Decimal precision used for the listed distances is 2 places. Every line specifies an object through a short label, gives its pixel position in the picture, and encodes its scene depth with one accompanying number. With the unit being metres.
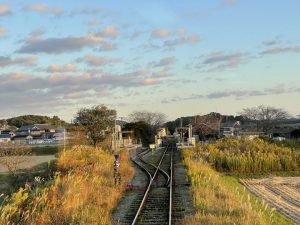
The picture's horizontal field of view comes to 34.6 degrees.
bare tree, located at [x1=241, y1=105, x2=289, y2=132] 130.88
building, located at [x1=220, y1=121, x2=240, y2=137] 123.18
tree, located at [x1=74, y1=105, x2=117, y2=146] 50.47
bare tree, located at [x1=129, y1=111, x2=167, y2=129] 147.73
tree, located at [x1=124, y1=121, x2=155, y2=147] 84.61
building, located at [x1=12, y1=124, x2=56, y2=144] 126.69
